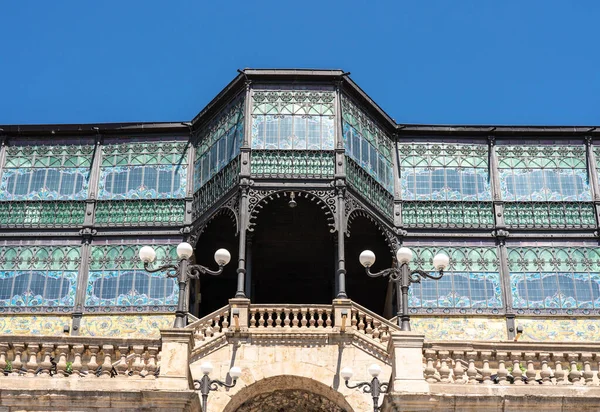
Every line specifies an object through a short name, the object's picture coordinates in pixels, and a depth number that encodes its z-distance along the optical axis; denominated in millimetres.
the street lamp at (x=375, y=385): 17734
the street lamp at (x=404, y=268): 20266
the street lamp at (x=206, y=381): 18000
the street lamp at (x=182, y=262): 20391
